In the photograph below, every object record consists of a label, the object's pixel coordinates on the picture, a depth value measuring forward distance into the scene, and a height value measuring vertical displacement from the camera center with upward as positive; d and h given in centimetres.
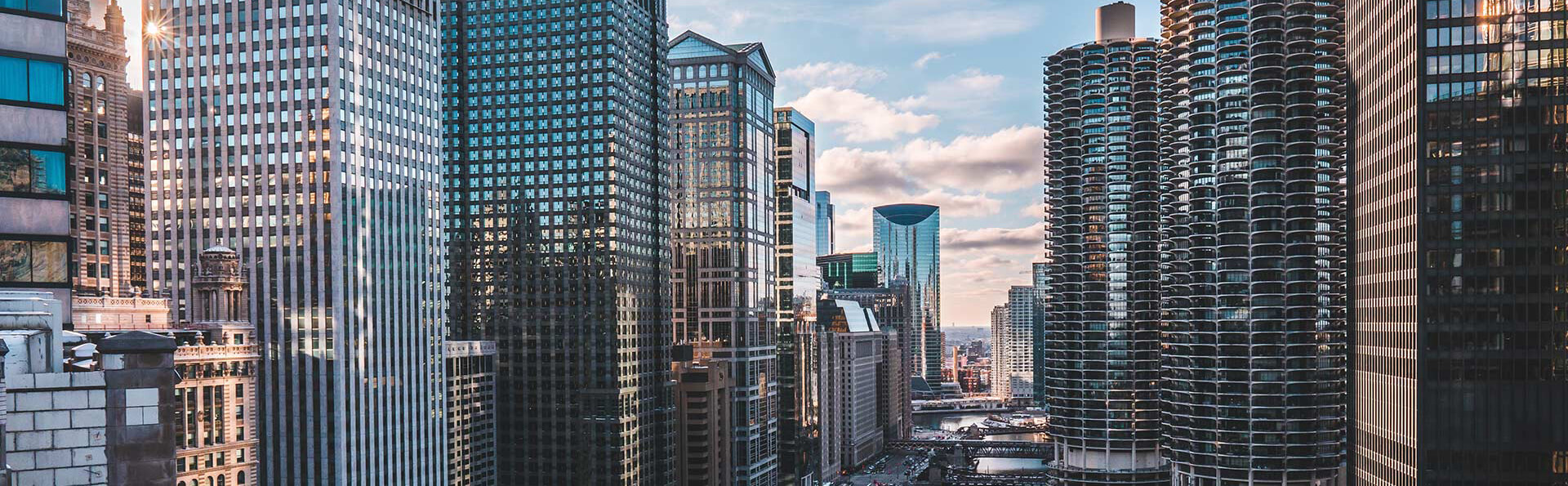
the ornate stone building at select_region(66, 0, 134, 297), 14038 +1475
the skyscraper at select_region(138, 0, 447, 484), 15988 +945
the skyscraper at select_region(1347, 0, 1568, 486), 13200 +159
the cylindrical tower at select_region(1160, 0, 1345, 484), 17288 +239
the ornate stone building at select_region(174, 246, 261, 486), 14350 -1274
